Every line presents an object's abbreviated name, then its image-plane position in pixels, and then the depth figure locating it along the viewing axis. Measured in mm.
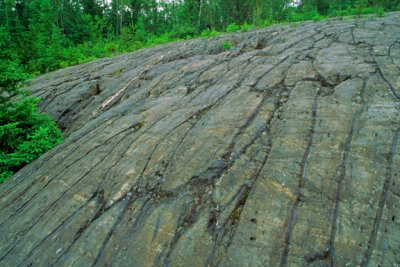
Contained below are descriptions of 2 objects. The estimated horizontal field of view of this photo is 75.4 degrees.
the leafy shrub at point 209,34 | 12291
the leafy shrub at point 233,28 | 12742
